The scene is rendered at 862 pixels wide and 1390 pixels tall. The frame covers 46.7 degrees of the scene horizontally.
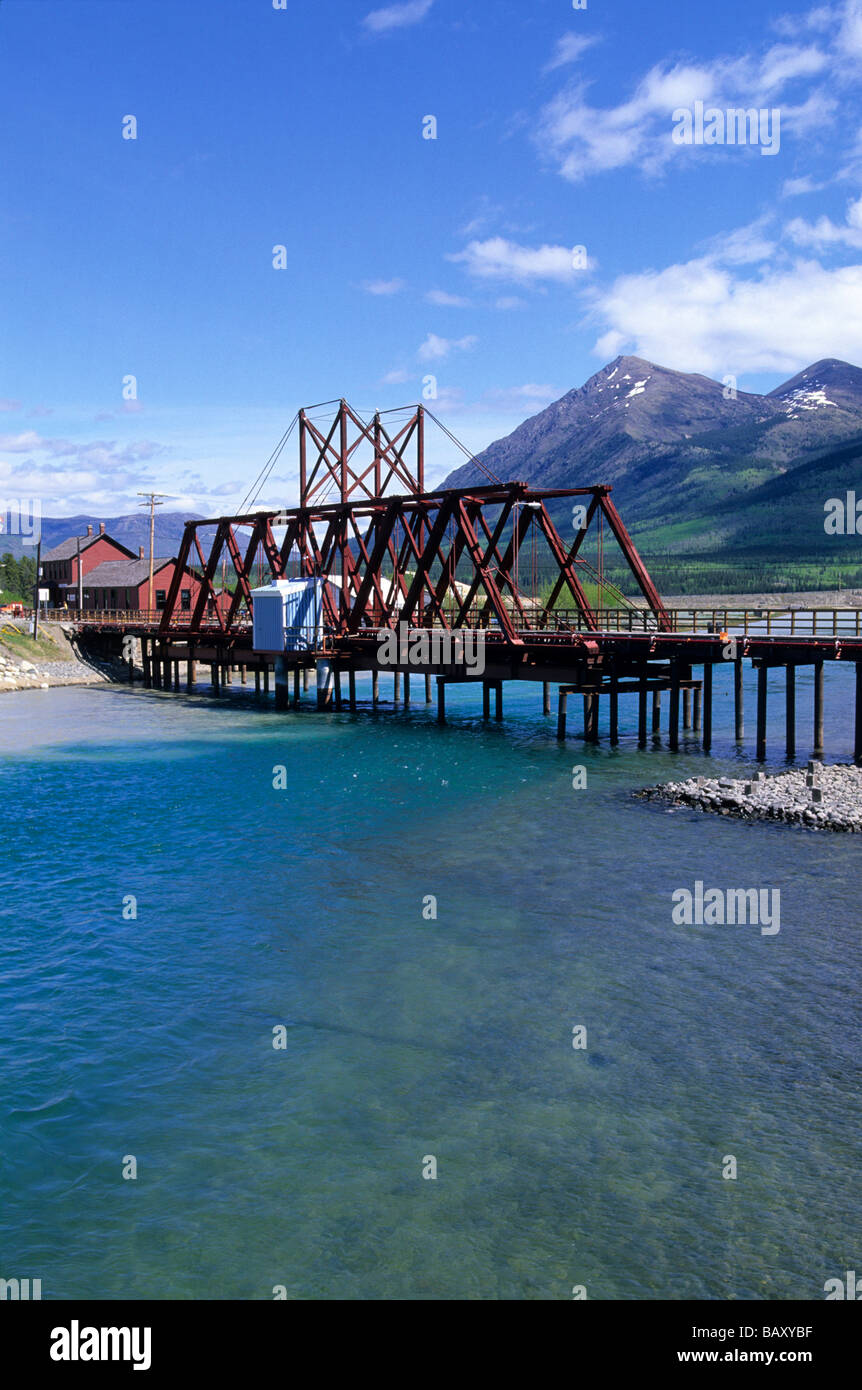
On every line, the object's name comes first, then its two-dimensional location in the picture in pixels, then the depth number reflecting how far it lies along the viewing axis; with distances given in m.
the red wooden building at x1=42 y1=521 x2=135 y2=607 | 116.56
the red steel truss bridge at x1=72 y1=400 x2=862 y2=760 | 46.38
